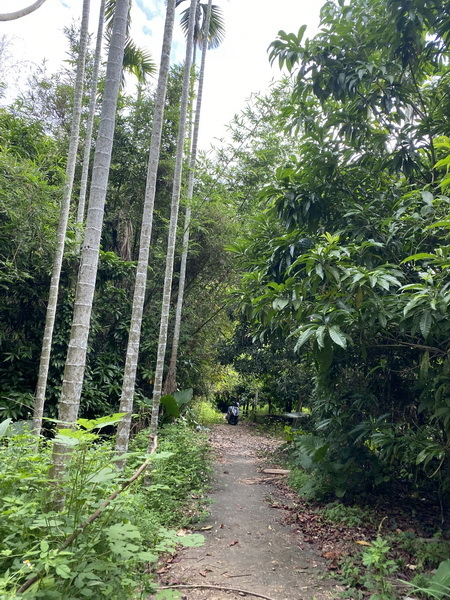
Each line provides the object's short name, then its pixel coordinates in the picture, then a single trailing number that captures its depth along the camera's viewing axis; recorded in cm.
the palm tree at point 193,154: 759
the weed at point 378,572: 262
